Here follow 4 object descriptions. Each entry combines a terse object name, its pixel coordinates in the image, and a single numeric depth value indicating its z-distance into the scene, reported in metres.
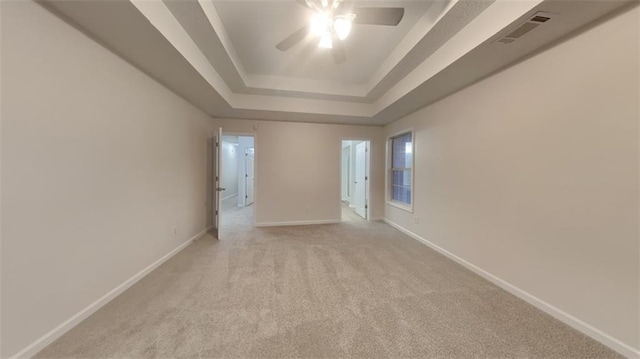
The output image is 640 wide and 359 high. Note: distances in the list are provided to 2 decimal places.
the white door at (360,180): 5.28
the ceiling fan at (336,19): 1.61
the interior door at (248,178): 6.91
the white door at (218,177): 3.58
